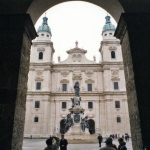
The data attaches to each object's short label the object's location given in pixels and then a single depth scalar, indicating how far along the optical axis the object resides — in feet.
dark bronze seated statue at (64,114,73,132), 72.13
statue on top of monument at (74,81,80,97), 76.84
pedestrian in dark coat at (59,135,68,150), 22.16
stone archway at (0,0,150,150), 14.32
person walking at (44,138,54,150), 13.89
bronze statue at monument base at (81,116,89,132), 72.64
